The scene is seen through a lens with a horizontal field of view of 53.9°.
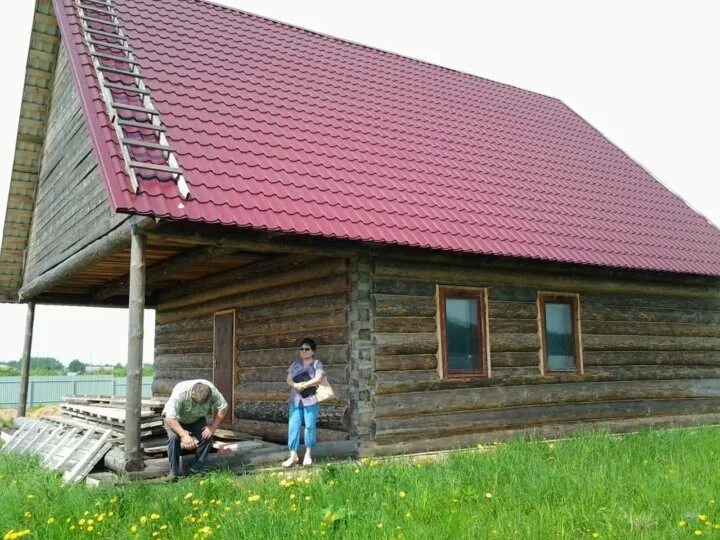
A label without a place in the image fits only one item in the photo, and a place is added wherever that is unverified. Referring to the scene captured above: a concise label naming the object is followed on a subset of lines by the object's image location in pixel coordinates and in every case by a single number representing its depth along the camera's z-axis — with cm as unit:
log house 852
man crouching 725
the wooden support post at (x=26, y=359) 1365
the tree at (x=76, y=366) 7519
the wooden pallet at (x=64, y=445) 761
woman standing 820
